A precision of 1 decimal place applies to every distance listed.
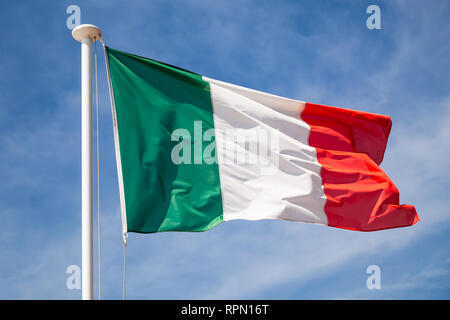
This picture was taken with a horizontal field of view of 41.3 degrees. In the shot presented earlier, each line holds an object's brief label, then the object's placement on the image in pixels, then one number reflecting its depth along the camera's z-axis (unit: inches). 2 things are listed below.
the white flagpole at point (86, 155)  363.6
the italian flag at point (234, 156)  442.3
